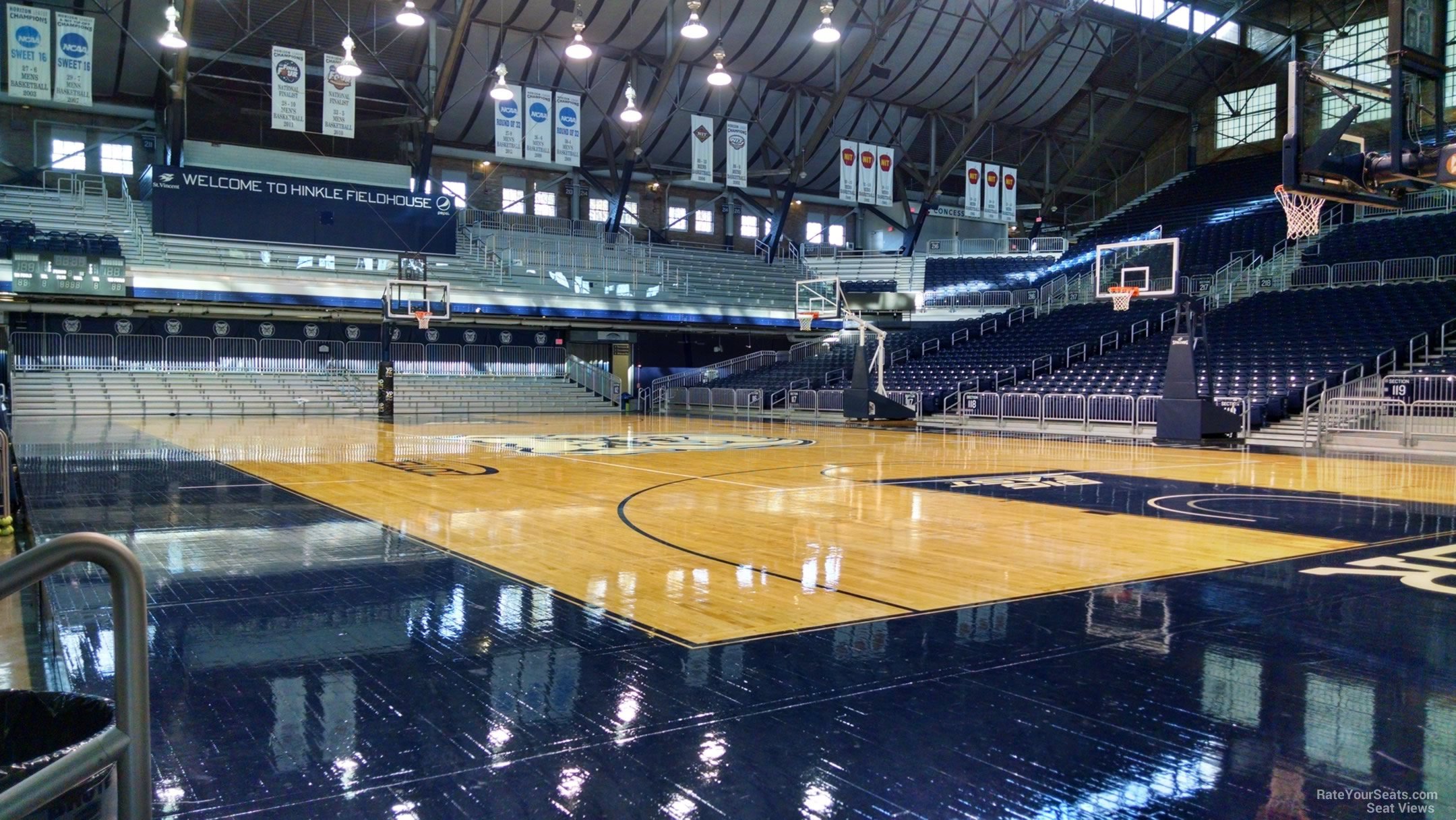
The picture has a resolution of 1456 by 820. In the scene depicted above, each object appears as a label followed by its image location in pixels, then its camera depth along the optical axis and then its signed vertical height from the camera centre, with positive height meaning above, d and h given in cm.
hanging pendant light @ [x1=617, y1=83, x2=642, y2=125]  2377 +636
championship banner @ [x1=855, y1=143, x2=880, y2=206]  3600 +755
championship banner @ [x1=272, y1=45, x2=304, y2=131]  2631 +740
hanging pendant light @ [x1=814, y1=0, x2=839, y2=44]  2152 +751
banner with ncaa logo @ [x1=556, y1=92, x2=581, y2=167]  3022 +754
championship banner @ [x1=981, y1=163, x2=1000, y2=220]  3822 +745
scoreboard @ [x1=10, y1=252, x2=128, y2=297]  2691 +256
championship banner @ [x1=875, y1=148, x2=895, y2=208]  3644 +755
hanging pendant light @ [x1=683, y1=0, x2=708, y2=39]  1906 +666
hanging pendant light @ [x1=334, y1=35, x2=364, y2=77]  2034 +617
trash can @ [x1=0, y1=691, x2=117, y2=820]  205 -71
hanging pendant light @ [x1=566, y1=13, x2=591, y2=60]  2073 +681
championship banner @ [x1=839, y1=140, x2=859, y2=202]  3556 +761
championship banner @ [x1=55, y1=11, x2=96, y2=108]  2398 +733
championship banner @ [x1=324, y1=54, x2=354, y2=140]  2672 +703
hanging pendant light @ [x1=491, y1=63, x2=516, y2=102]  2372 +680
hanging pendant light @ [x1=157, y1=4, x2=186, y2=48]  1923 +639
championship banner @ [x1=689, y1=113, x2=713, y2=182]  3303 +770
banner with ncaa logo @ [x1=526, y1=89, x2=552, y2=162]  2978 +747
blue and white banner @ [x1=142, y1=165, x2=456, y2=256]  3036 +510
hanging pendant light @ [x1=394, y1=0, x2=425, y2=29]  2005 +709
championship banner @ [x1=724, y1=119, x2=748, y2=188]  3341 +753
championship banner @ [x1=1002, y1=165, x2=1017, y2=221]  3869 +757
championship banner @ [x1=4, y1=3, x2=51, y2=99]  2328 +724
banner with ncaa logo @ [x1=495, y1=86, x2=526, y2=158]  2922 +723
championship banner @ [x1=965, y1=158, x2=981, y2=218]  3762 +756
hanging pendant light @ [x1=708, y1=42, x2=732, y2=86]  2166 +658
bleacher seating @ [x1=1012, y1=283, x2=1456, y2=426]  2253 +135
